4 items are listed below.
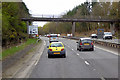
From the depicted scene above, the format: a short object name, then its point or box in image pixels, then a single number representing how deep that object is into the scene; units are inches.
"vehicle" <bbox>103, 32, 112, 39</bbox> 2276.1
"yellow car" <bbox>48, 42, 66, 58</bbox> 799.9
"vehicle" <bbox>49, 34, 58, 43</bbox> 2001.7
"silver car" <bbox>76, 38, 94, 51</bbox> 1086.4
